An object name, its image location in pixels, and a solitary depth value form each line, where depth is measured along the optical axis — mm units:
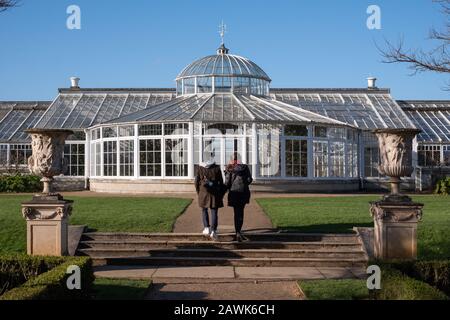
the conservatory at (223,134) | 25094
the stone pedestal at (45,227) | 10922
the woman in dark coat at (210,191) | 12227
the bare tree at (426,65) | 11188
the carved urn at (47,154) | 11156
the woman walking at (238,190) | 12258
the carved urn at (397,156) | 10984
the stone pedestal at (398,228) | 10867
